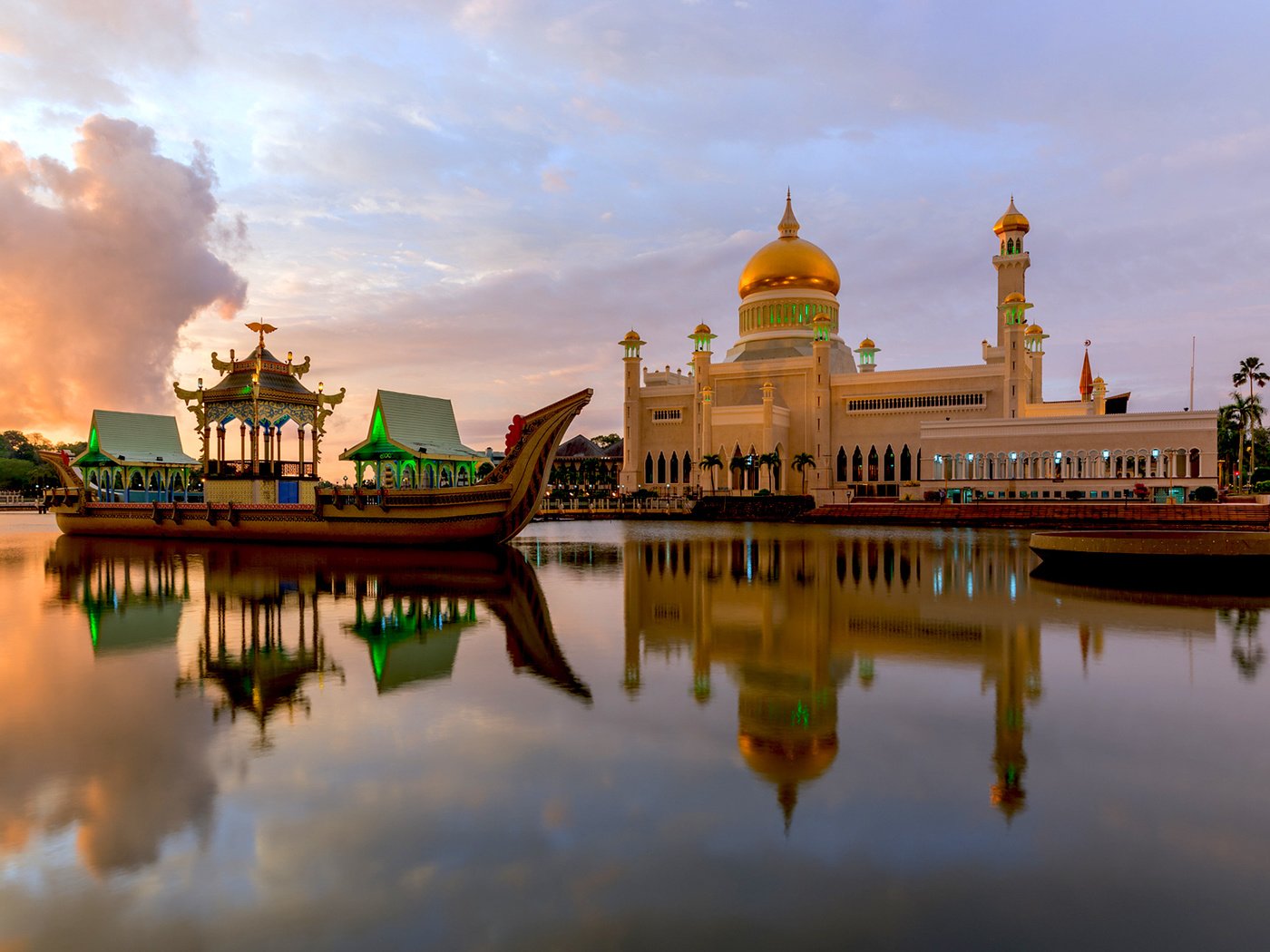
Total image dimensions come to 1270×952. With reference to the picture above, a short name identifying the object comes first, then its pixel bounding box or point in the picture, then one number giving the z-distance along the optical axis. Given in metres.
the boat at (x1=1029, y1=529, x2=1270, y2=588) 16.52
